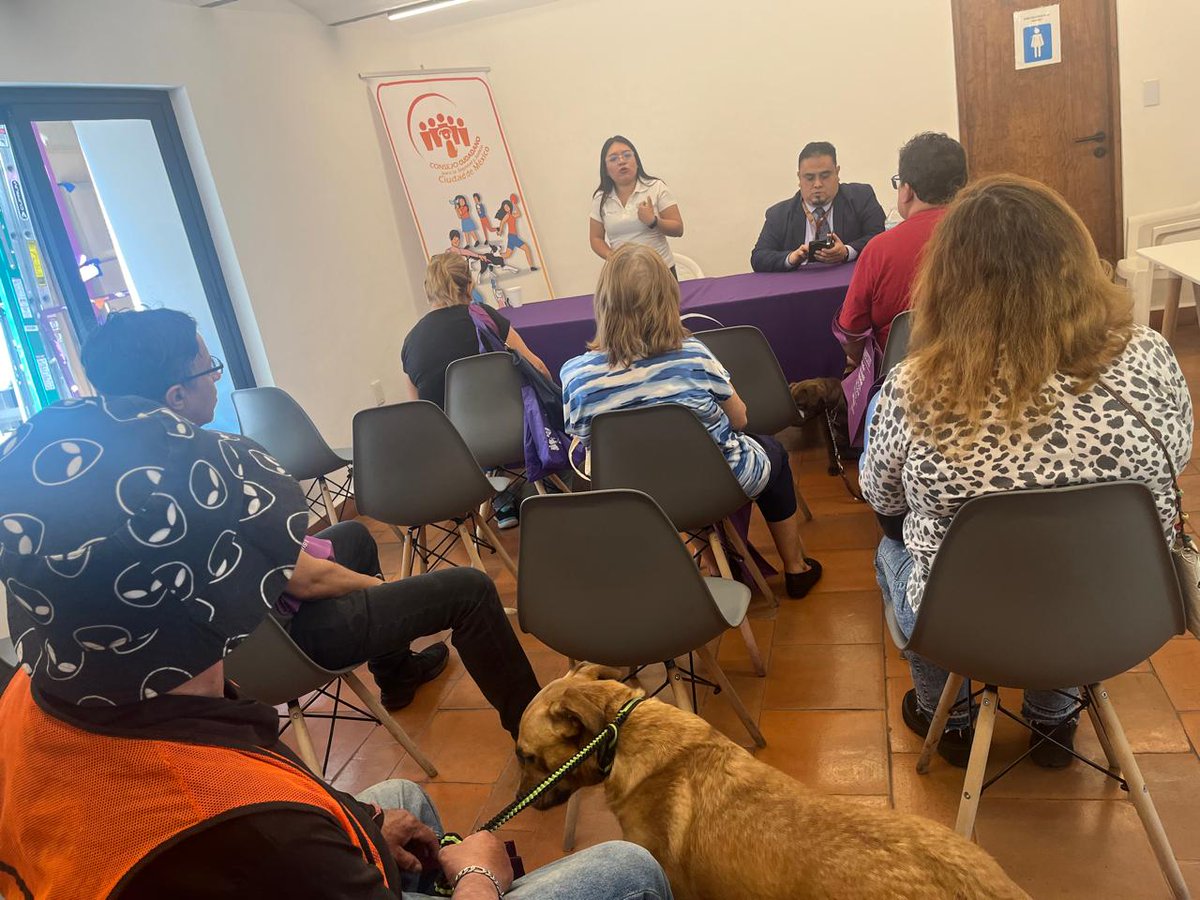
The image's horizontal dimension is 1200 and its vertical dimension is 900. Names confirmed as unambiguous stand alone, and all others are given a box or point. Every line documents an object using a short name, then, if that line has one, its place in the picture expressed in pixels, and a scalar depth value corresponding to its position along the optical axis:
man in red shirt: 2.63
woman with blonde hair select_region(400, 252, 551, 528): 3.45
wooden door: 5.01
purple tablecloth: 3.58
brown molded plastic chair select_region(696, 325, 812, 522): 2.93
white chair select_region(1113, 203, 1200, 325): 4.96
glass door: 3.27
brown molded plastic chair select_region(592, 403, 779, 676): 2.20
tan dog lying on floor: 1.07
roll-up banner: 5.41
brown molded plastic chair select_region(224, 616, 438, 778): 1.84
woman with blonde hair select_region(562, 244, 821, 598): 2.31
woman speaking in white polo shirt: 4.56
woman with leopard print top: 1.39
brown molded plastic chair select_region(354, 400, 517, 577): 2.78
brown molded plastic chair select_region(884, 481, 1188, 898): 1.32
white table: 3.28
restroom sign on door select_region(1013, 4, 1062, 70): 5.01
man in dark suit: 3.96
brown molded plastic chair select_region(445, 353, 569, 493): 3.33
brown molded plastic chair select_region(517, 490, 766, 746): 1.71
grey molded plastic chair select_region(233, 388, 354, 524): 3.40
